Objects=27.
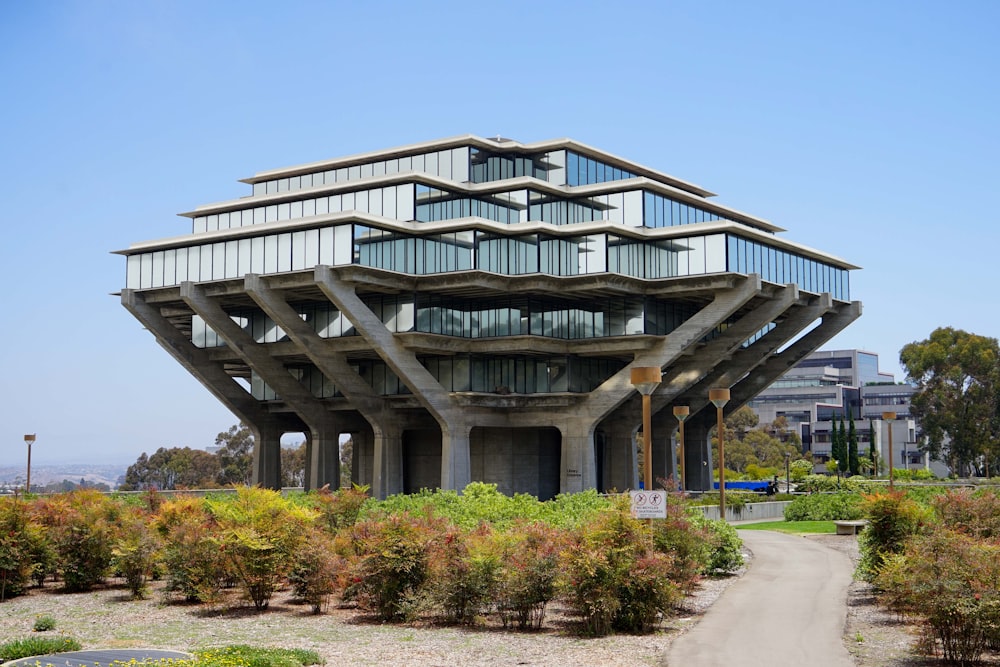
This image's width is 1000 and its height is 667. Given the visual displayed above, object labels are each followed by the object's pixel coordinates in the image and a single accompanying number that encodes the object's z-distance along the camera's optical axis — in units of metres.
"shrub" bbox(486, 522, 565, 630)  20.36
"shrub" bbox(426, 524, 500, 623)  21.09
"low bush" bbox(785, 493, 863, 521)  45.22
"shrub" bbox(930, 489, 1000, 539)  23.48
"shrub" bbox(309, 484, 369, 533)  30.08
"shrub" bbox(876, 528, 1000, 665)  16.47
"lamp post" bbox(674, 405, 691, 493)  46.18
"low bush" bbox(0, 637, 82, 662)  17.59
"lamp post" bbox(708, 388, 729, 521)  40.69
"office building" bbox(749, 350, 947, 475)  142.38
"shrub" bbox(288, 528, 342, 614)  22.95
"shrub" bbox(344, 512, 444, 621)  21.58
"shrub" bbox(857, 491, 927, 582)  23.72
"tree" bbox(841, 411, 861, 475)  96.94
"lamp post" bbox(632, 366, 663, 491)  21.98
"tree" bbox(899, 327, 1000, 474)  97.25
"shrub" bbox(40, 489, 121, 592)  27.27
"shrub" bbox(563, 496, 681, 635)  19.64
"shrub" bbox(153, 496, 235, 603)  23.81
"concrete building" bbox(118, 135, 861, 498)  58.59
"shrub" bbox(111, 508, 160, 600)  25.70
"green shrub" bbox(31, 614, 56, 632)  21.28
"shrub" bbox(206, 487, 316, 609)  23.08
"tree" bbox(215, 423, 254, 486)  121.69
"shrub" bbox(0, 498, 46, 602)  26.34
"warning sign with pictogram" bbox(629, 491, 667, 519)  20.17
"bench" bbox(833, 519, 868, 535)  37.41
